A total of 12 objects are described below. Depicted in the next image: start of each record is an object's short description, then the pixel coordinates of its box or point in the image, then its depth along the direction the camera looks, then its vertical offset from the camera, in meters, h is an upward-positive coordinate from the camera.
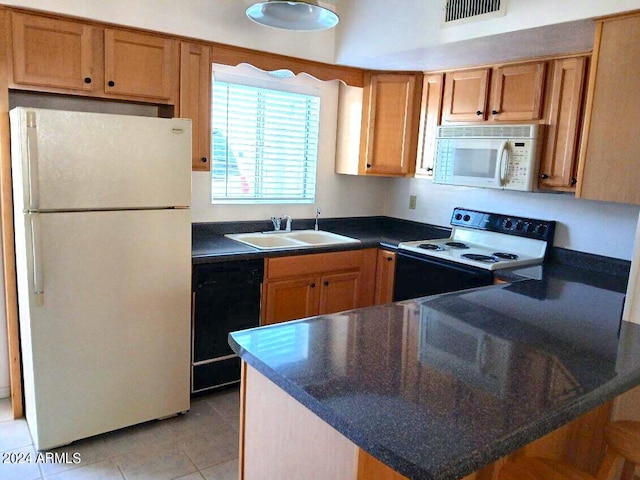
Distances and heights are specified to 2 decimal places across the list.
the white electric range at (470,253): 2.96 -0.50
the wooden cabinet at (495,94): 2.89 +0.52
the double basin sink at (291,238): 3.39 -0.51
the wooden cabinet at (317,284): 3.11 -0.77
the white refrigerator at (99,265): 2.18 -0.50
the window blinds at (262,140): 3.41 +0.19
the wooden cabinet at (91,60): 2.41 +0.51
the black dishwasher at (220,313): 2.82 -0.88
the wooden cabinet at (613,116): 2.18 +0.30
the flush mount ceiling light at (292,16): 2.22 +0.69
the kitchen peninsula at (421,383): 1.04 -0.53
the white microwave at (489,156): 2.86 +0.13
